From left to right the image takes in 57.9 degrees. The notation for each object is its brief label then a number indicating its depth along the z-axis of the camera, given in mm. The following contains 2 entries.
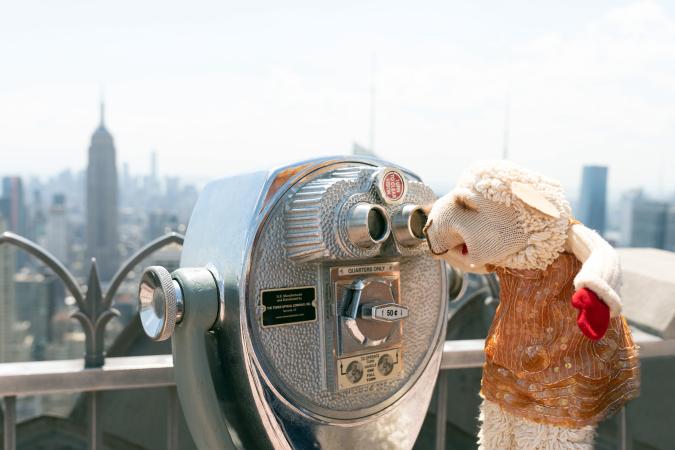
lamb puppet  1206
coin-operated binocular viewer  1195
